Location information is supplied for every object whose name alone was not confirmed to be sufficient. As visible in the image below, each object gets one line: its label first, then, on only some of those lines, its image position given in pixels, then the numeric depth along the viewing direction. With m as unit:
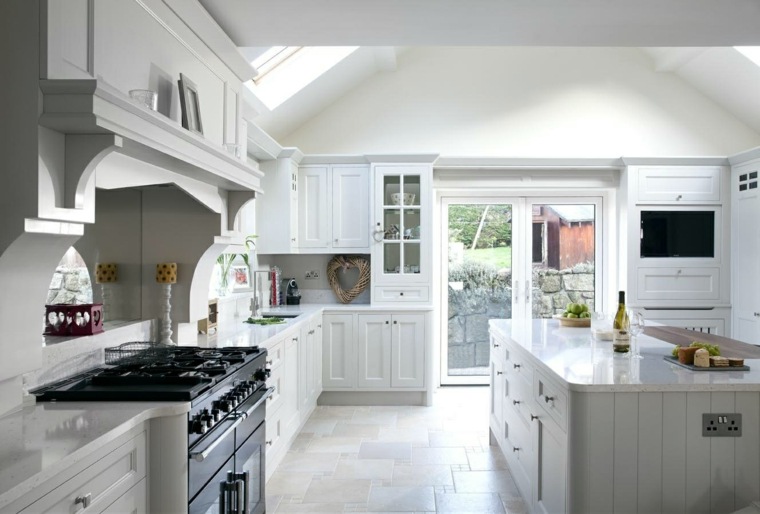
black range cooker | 1.87
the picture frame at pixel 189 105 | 2.38
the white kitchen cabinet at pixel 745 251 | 5.21
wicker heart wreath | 5.70
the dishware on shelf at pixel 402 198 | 5.46
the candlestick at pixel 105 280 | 2.69
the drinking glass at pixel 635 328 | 2.74
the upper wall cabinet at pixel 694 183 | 5.57
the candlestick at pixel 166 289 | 2.74
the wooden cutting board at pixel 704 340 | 2.78
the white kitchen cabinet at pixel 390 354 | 5.28
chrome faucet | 4.82
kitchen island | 2.19
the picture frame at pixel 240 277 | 4.62
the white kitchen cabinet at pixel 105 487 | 1.27
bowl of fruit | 3.89
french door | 6.04
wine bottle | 2.79
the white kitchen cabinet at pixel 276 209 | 5.28
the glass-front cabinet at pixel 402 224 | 5.43
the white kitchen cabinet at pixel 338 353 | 5.27
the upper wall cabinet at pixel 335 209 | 5.54
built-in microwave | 5.59
